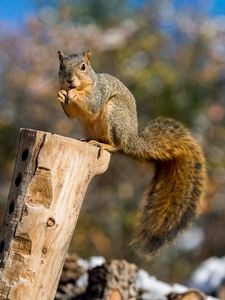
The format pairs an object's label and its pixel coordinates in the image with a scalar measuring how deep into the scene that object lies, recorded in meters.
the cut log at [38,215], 5.17
